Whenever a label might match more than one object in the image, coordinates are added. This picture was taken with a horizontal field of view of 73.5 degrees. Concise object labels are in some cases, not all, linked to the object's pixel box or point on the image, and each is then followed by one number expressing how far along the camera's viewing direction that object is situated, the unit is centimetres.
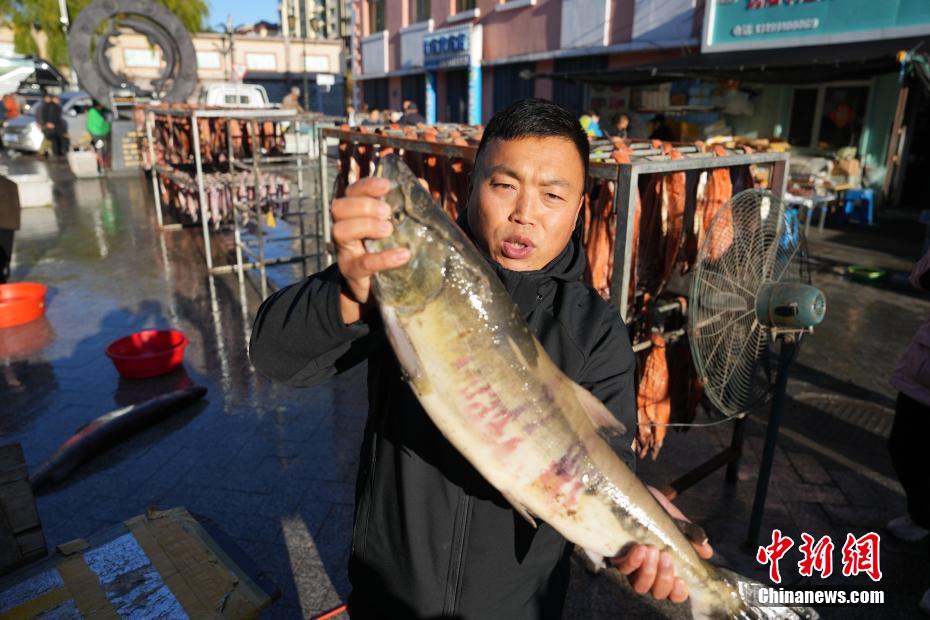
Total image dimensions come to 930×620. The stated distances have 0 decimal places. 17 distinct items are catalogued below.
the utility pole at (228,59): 4051
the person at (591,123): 1251
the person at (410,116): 1450
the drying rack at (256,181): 747
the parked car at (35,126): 2467
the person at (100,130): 2014
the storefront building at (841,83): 1152
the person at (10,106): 2828
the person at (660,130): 1387
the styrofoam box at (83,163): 1942
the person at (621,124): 1235
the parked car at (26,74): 2650
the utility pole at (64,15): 2732
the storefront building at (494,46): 1616
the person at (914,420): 363
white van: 1816
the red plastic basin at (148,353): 618
